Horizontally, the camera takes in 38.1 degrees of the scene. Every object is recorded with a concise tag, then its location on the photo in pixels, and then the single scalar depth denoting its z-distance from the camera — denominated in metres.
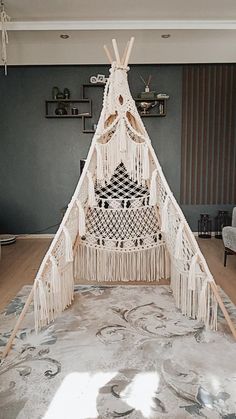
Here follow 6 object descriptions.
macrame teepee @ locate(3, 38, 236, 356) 2.24
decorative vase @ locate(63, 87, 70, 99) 4.91
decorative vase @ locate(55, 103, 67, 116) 4.95
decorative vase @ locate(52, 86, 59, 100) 4.91
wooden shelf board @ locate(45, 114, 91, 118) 4.94
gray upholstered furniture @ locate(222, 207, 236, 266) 3.47
